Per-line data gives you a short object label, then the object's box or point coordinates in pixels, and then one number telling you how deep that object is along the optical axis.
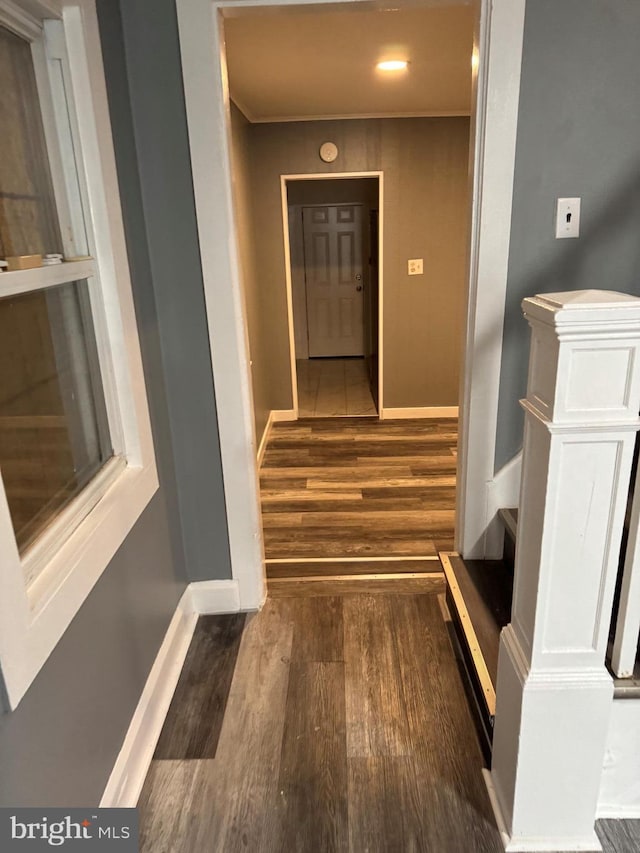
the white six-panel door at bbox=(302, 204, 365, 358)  6.99
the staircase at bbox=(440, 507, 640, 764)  1.81
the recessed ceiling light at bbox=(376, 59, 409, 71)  3.12
